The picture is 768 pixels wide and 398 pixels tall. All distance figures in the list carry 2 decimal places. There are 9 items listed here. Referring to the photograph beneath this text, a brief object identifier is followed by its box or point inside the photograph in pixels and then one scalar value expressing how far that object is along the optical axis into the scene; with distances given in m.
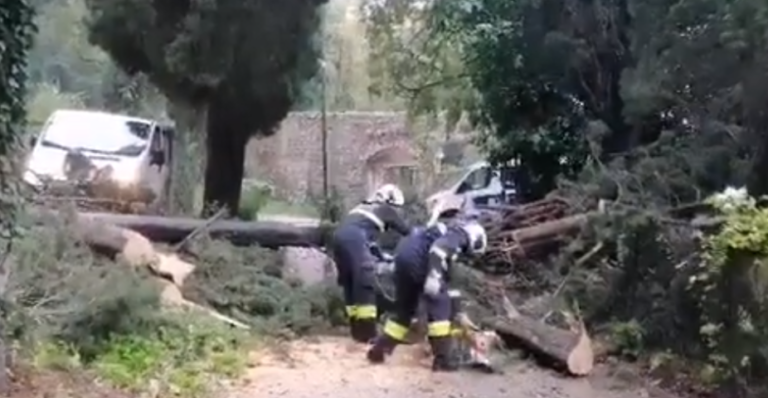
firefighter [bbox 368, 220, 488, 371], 8.77
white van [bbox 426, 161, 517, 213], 16.88
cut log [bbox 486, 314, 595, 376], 8.84
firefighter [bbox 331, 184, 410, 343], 9.93
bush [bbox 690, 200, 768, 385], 6.73
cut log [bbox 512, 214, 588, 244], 11.26
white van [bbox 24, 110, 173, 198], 16.72
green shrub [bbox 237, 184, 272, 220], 17.31
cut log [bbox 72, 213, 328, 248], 11.45
